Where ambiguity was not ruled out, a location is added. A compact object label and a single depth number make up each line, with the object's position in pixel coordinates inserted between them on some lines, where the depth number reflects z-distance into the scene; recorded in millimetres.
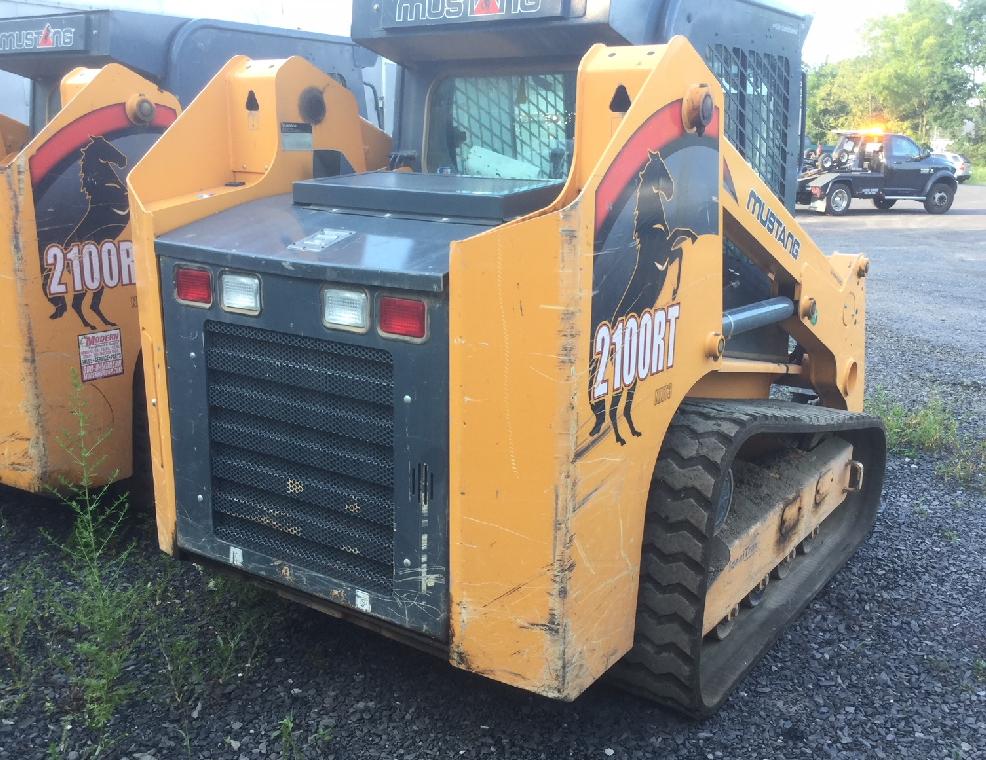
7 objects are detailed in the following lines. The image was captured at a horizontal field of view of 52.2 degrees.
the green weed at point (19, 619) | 3043
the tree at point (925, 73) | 43000
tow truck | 19781
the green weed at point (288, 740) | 2623
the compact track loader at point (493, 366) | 2291
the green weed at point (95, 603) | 2873
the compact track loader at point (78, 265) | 3666
